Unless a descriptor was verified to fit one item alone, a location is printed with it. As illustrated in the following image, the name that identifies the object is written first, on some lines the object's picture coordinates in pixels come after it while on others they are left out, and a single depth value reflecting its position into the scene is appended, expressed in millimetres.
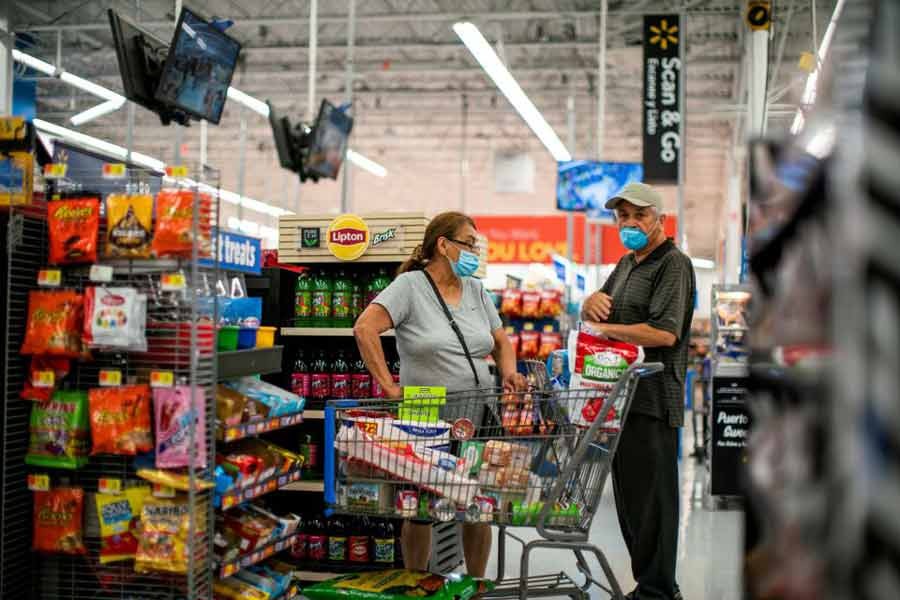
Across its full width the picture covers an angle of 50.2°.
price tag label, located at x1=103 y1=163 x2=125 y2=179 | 3355
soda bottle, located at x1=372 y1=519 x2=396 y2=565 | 5121
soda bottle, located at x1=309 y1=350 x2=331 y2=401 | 5203
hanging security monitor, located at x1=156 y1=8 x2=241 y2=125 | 6746
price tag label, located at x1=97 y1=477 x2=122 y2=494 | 3258
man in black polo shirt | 3965
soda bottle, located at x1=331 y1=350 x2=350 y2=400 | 5211
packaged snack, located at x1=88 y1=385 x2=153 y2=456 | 3227
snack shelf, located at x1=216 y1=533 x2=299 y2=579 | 3387
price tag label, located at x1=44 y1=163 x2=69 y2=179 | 3389
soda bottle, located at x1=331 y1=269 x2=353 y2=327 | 5129
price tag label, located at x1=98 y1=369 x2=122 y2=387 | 3270
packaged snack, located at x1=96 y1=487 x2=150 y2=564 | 3266
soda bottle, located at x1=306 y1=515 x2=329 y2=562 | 5145
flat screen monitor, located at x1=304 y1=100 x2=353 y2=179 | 11445
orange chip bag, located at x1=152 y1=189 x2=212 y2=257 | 3199
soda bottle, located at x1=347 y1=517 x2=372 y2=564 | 5109
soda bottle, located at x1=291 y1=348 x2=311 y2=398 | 5207
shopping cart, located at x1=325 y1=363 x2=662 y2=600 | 3480
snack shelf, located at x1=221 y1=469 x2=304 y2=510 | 3370
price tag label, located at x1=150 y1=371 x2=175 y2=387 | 3201
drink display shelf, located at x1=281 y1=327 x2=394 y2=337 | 5039
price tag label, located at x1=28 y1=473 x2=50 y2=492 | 3348
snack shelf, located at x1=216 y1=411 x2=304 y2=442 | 3340
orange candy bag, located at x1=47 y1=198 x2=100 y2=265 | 3283
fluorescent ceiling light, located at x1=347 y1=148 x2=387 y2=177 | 20328
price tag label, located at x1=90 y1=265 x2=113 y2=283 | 3234
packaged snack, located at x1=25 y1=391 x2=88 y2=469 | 3309
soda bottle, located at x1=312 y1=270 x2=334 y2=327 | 5141
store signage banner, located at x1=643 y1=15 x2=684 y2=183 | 11828
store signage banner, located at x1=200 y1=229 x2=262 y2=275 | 3418
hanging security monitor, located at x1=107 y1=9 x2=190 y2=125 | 6215
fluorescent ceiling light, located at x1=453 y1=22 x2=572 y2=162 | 10317
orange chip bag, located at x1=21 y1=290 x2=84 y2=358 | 3283
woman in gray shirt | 4016
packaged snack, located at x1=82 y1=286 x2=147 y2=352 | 3207
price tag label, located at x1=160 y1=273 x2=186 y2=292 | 3178
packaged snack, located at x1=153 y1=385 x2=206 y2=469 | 3197
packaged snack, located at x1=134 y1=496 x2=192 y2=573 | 3188
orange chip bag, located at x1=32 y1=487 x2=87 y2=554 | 3334
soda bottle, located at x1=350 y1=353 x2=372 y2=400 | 5227
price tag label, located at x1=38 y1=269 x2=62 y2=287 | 3328
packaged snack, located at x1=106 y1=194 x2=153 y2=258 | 3246
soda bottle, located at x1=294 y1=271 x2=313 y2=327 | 5160
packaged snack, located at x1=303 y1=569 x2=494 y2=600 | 3725
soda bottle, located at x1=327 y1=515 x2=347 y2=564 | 5129
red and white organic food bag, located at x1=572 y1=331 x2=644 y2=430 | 3643
